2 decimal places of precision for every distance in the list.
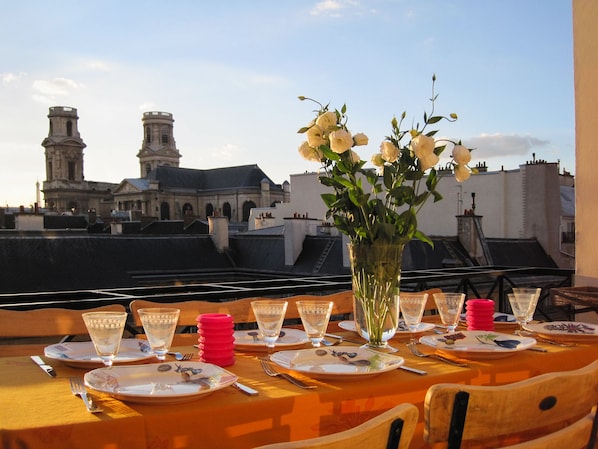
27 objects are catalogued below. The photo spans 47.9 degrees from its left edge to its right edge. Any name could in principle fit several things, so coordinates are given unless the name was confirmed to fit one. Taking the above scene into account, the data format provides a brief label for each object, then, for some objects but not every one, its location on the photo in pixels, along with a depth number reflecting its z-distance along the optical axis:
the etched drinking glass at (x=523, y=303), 2.95
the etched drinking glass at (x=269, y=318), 2.39
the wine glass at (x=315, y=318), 2.44
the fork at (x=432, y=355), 2.27
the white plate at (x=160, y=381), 1.70
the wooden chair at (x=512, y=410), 1.50
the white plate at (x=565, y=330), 2.78
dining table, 1.53
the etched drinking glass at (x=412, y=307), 2.79
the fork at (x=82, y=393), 1.63
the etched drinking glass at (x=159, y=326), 2.16
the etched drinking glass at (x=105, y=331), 2.03
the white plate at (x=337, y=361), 1.99
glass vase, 2.43
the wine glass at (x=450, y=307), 2.84
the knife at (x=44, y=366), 2.06
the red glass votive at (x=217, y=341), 2.21
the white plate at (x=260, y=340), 2.50
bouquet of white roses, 2.43
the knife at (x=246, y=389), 1.81
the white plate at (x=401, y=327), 2.89
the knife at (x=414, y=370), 2.09
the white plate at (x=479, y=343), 2.36
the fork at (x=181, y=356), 2.30
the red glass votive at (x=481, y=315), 2.99
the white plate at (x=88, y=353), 2.16
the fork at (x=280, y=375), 1.91
